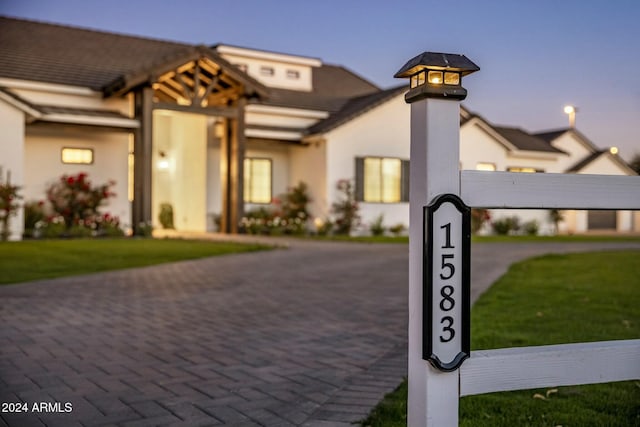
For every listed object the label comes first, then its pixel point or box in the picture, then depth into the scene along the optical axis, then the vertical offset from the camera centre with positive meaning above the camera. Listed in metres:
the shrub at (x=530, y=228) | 23.57 -0.52
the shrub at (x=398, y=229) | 20.58 -0.50
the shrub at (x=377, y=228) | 20.14 -0.46
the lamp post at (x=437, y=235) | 2.33 -0.08
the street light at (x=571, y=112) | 30.34 +4.68
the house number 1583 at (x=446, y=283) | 2.34 -0.25
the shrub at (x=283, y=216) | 19.05 -0.11
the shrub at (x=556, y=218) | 24.67 -0.17
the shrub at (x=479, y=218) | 21.92 -0.16
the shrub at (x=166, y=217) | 21.02 -0.16
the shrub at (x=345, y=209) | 19.70 +0.11
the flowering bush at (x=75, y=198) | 16.78 +0.35
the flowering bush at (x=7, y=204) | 14.88 +0.17
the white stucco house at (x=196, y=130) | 17.03 +2.37
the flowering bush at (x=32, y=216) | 16.45 -0.11
